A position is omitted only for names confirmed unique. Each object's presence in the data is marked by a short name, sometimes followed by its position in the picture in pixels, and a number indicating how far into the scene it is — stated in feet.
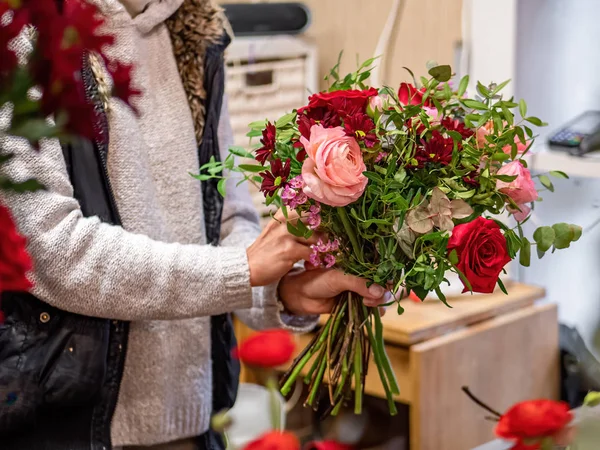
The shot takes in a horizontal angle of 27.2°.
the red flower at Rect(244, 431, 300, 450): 3.33
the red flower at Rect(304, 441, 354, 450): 3.60
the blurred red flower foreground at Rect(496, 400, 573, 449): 3.94
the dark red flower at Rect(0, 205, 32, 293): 2.23
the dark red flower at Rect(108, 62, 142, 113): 2.54
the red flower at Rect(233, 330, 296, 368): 3.99
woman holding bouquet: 5.07
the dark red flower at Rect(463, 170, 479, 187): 4.79
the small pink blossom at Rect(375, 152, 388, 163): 4.75
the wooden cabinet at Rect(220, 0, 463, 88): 8.39
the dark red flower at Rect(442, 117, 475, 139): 4.86
